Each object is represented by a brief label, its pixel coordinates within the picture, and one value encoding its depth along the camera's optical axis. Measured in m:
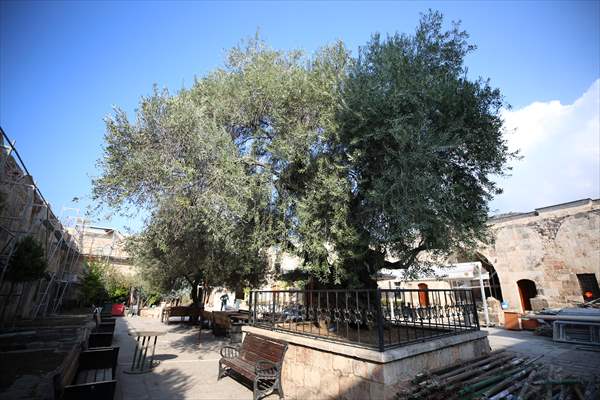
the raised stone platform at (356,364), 4.42
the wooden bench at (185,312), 17.95
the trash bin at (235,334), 11.63
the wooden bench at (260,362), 5.73
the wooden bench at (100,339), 7.63
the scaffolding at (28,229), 9.17
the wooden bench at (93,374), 3.56
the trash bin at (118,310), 26.75
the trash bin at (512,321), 14.12
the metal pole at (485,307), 15.38
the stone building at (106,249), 36.15
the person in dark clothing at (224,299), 25.23
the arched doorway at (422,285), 22.56
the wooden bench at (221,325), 13.92
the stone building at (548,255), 16.02
